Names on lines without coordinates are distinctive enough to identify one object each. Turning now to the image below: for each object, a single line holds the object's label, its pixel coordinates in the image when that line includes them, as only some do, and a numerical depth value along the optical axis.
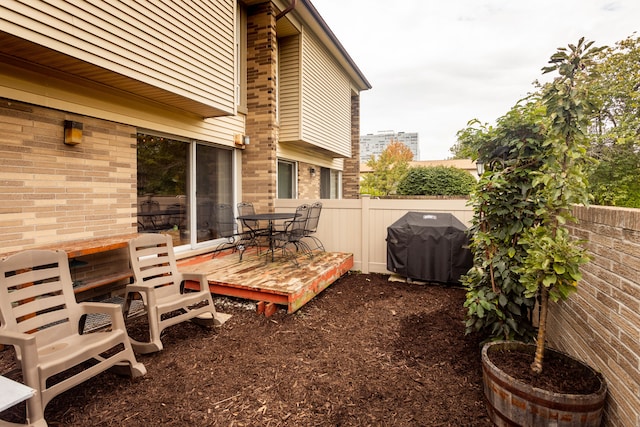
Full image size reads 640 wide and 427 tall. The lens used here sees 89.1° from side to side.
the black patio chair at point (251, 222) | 6.44
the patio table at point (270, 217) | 5.23
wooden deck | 3.94
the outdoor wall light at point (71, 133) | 3.75
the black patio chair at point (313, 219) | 5.58
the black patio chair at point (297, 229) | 5.35
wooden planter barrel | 1.64
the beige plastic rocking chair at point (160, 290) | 2.88
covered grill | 4.90
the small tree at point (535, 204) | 1.95
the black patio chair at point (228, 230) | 6.20
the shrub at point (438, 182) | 11.51
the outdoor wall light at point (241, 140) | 6.62
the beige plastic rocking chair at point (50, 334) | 1.89
